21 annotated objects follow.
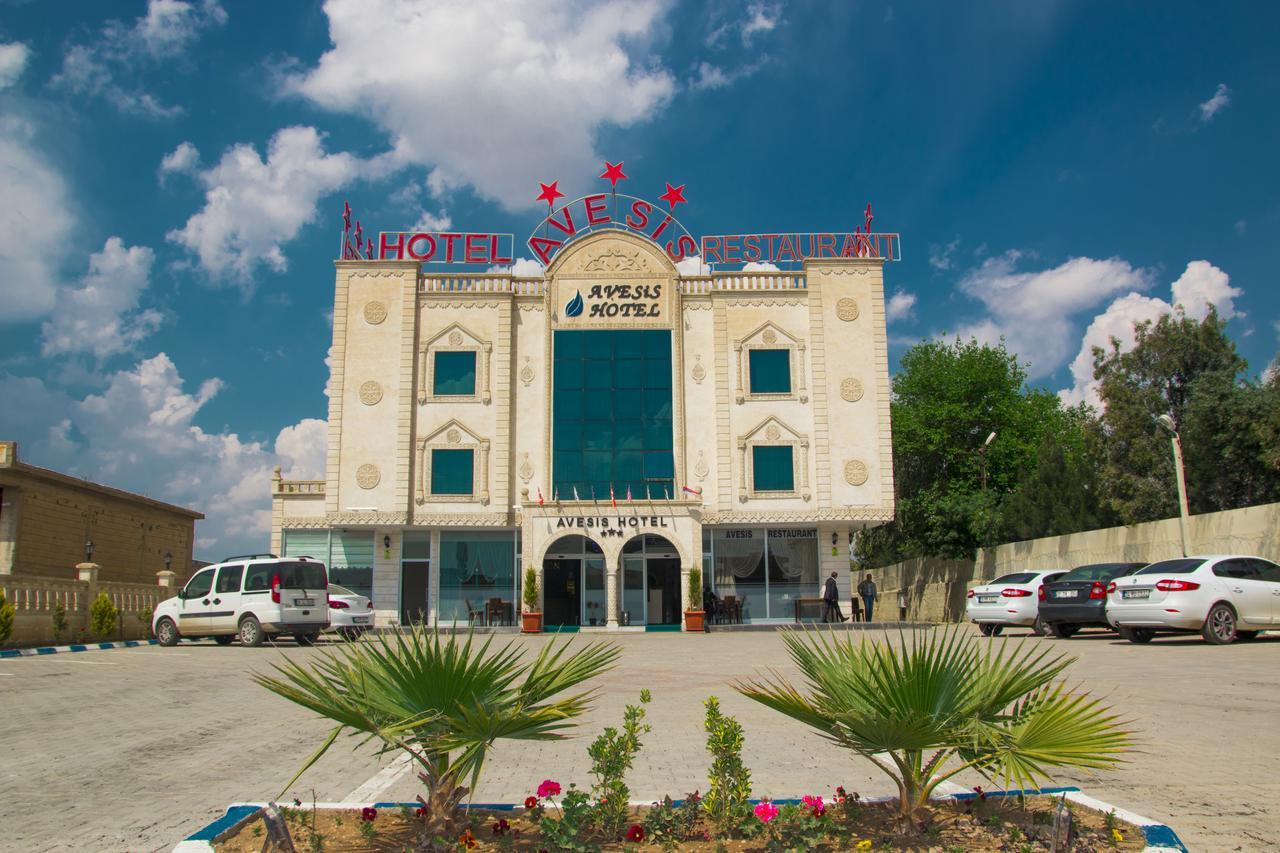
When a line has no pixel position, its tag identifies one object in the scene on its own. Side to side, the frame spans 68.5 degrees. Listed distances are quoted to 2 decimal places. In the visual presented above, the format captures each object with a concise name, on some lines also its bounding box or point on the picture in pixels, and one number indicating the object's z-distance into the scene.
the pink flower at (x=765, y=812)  3.89
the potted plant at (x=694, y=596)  28.59
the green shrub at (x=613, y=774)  4.18
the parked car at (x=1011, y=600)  20.48
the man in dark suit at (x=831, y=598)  28.02
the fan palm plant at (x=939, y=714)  3.92
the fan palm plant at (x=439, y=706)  3.94
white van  20.72
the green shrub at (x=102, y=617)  22.78
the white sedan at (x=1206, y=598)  16.06
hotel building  30.73
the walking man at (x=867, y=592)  29.59
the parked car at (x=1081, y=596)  18.53
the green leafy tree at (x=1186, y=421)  30.84
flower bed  4.03
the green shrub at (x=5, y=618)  19.17
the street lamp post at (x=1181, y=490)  21.33
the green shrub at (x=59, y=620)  21.38
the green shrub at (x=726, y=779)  4.25
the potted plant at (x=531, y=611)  28.16
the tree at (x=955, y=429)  45.03
